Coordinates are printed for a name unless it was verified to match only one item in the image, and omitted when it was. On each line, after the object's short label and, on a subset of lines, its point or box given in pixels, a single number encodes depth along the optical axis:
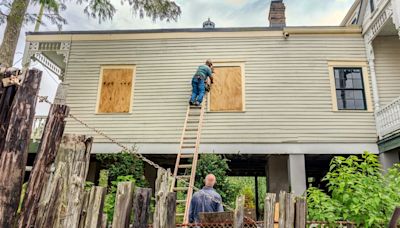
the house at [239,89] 9.49
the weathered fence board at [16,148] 2.16
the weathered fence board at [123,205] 2.59
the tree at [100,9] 9.67
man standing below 4.65
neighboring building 8.68
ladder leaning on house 8.44
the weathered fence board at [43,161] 2.25
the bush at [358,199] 3.36
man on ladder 9.27
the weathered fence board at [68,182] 2.45
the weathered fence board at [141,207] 2.61
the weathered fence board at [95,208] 2.66
